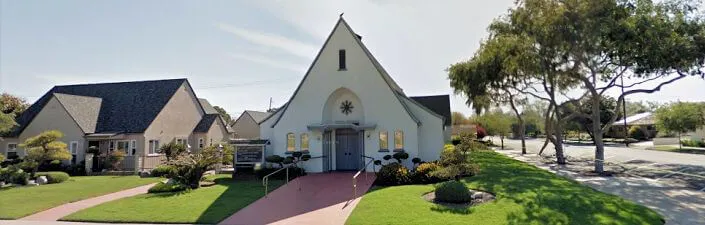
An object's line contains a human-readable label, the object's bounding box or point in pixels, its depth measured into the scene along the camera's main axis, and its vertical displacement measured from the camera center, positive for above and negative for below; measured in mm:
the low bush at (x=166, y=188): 16422 -2252
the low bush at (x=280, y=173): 20000 -1972
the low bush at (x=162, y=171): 17500 -1854
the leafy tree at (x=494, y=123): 59259 +1863
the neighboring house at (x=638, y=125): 60719 +1452
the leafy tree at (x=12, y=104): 32034 +3107
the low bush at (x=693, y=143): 42625 -1168
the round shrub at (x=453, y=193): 12320 -1913
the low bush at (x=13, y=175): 19453 -1931
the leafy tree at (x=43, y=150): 20797 -651
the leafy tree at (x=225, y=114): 80000 +4966
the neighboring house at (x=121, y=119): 27234 +1431
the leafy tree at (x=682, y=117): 41094 +1743
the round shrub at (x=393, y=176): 16875 -1835
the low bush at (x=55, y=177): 20562 -2134
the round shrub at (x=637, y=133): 62281 +73
